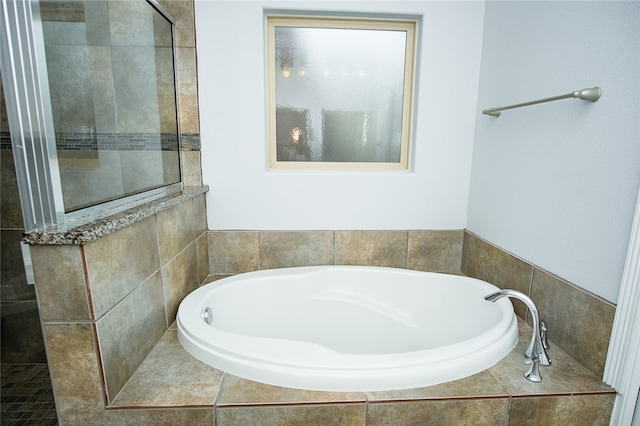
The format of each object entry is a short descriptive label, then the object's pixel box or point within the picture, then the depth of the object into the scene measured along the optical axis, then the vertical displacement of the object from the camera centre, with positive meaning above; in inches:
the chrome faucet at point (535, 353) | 41.9 -26.6
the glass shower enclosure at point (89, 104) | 32.8 +4.6
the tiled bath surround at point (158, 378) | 35.0 -29.6
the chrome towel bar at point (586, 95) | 41.8 +6.6
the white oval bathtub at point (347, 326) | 40.0 -29.3
